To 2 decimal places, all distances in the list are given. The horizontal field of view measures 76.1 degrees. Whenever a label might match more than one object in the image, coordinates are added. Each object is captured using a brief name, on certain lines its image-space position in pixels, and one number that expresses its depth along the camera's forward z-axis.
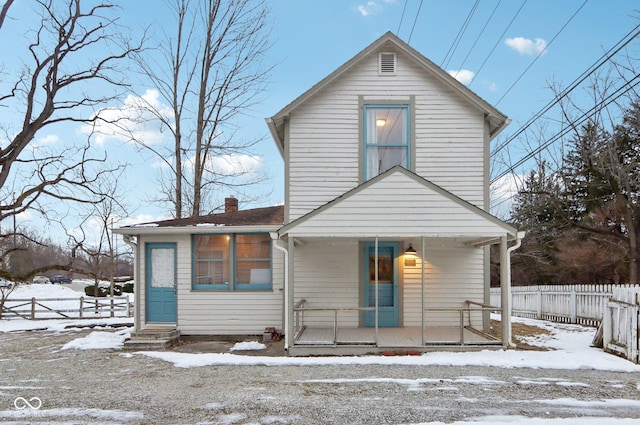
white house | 9.88
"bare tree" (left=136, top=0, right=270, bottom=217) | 18.88
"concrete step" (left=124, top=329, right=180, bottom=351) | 9.14
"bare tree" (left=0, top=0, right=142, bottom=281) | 14.52
